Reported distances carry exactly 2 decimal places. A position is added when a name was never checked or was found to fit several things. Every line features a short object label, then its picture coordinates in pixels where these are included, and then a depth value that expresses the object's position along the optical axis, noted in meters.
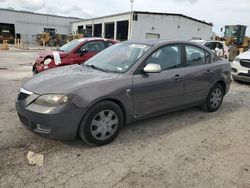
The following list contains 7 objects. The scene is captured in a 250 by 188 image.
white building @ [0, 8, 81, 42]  33.38
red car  5.85
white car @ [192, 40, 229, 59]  10.28
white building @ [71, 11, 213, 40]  21.01
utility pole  20.97
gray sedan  2.59
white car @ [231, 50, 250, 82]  6.60
